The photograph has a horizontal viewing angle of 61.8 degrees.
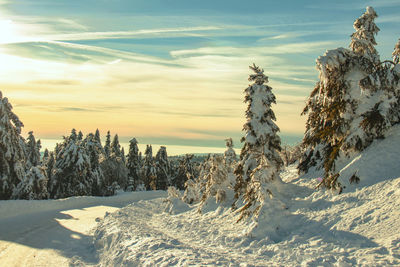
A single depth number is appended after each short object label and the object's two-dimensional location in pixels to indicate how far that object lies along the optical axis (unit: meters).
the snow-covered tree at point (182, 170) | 65.25
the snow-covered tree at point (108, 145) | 78.46
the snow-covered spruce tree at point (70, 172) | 43.69
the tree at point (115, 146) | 74.44
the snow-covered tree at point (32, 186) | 33.97
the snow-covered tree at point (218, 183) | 19.44
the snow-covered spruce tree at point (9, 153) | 31.80
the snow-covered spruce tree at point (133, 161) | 65.31
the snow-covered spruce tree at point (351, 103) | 12.53
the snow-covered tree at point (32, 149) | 59.88
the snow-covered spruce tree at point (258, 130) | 17.56
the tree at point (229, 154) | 22.62
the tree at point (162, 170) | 65.25
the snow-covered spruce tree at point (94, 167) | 48.69
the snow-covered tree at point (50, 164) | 53.40
